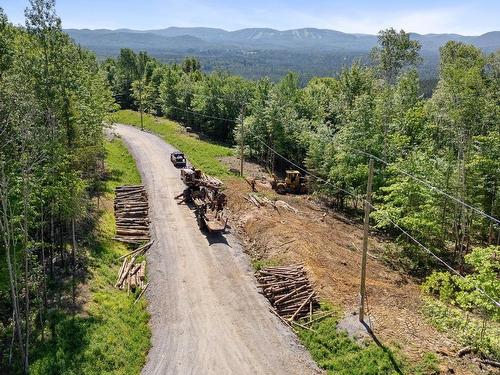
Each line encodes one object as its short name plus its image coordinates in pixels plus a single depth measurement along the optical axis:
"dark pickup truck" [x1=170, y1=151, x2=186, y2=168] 56.01
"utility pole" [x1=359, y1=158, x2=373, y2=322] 21.31
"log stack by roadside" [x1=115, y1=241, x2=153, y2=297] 28.33
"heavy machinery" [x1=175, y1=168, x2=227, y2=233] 36.53
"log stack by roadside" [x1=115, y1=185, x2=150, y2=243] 35.56
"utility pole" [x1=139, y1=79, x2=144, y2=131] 84.22
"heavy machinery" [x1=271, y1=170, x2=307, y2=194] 49.66
